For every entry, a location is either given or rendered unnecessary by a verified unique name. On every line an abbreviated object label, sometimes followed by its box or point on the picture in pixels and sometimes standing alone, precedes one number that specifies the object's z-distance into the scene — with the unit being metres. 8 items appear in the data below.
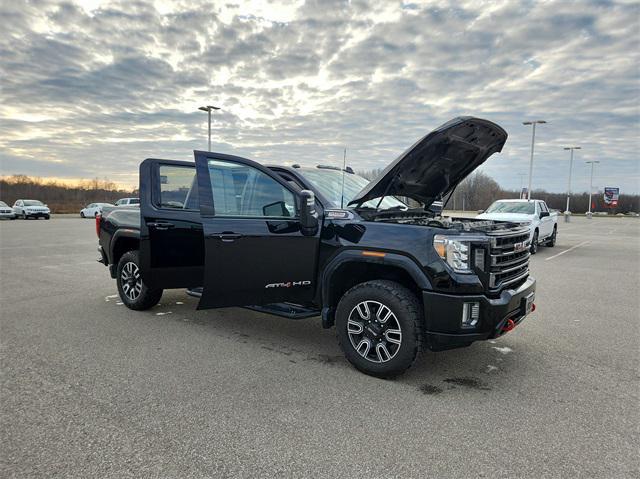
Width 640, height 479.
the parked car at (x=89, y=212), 39.88
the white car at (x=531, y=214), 13.69
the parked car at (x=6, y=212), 34.12
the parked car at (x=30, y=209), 34.91
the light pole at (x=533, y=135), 34.47
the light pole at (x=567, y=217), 43.67
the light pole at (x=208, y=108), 27.75
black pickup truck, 3.67
